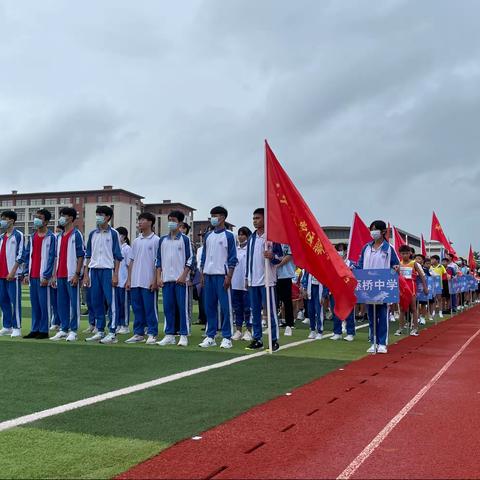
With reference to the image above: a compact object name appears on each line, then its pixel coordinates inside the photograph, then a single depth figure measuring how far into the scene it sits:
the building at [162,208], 114.56
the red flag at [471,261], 28.33
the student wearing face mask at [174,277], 9.63
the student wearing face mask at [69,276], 10.30
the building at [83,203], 106.00
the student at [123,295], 12.30
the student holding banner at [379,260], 9.61
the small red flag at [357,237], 11.55
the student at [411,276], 13.11
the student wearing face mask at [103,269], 10.06
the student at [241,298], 11.88
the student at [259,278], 9.12
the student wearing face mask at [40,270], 10.39
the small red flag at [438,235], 20.47
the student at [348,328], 11.47
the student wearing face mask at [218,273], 9.47
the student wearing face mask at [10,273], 10.55
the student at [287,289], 11.77
